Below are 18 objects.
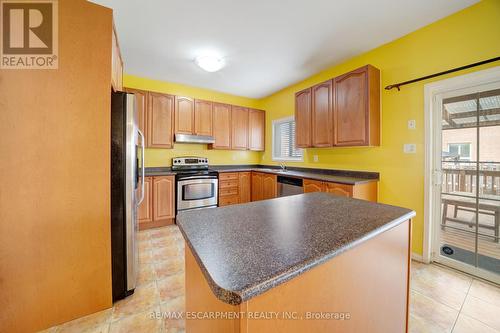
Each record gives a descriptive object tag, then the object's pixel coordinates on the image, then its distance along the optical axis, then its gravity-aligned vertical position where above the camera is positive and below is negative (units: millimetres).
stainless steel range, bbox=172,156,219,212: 3506 -339
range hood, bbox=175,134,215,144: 3732 +513
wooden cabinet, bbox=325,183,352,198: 2382 -300
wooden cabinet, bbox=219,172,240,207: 4047 -486
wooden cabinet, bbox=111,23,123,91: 1546 +888
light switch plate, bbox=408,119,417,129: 2303 +476
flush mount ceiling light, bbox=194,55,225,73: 2779 +1453
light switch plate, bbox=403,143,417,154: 2307 +194
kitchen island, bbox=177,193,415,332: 532 -326
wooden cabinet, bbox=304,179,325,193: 2733 -296
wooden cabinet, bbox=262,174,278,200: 3648 -408
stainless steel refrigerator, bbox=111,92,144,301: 1599 -209
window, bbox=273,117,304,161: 4183 +528
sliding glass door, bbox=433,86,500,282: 1895 -180
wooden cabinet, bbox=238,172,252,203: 4273 -467
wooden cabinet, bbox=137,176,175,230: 3221 -631
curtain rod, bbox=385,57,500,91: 1817 +946
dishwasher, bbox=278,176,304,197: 3104 -346
